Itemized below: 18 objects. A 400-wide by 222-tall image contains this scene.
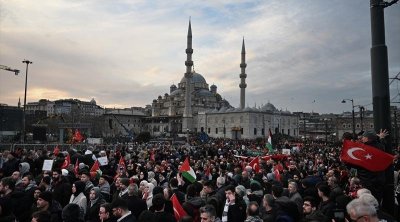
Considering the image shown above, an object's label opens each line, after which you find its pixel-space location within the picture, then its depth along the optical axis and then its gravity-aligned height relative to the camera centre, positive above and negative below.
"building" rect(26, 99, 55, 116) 127.00 +10.79
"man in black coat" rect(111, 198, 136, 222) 5.03 -1.14
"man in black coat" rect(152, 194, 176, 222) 4.96 -1.15
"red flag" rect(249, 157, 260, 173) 12.03 -1.09
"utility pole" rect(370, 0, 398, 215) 4.66 +0.89
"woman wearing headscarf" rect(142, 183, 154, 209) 7.30 -1.26
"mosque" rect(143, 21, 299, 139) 82.88 +5.19
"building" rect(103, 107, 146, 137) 103.62 +4.57
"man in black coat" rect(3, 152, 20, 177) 11.12 -1.04
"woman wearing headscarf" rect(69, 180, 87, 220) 6.41 -1.18
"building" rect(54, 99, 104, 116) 117.06 +10.06
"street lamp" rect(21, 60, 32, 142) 31.23 +5.02
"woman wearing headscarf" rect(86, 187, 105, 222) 5.81 -1.25
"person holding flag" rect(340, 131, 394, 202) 5.41 -0.38
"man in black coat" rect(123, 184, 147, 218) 6.18 -1.26
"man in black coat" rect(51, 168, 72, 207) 7.01 -1.20
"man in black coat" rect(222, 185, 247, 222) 5.87 -1.26
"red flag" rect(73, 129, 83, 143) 25.83 -0.25
